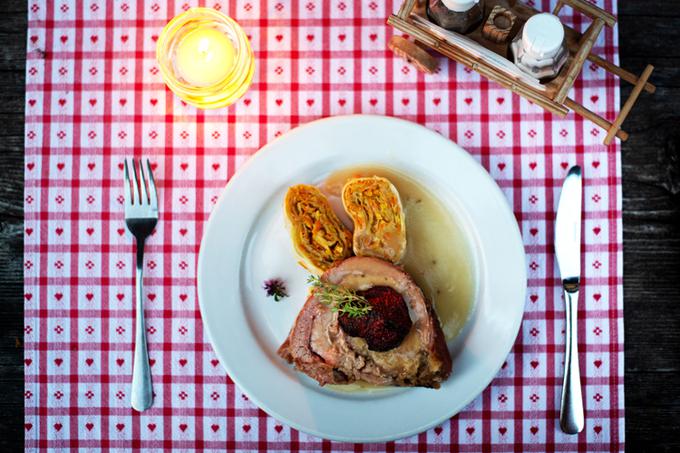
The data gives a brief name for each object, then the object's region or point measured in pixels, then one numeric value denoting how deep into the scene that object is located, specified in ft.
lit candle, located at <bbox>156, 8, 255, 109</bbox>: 2.17
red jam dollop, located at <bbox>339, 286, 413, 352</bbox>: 2.04
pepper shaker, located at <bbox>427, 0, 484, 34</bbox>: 1.97
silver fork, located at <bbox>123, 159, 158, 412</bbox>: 2.27
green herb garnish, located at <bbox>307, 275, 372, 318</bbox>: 2.04
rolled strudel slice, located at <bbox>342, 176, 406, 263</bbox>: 2.17
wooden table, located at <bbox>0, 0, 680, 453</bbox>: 2.29
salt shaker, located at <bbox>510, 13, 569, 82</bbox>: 1.91
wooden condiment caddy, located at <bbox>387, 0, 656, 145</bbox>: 2.01
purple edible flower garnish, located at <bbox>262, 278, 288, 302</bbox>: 2.25
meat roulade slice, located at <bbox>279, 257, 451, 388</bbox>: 2.10
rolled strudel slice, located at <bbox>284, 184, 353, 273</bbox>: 2.19
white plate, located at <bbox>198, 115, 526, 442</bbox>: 2.18
